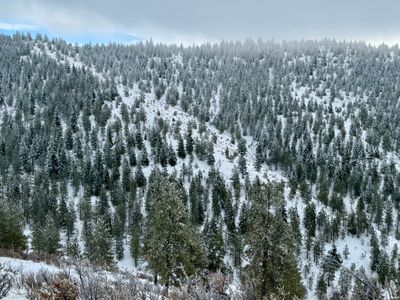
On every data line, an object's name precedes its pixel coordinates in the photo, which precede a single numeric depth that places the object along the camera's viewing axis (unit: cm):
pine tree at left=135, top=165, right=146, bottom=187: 13300
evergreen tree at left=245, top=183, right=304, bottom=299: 2809
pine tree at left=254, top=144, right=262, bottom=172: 15352
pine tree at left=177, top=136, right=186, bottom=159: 14800
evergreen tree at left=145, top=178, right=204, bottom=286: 3562
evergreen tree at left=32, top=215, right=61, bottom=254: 6819
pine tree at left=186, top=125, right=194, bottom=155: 15088
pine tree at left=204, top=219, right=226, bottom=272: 5100
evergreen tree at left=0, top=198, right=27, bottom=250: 4940
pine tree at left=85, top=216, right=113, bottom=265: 6723
